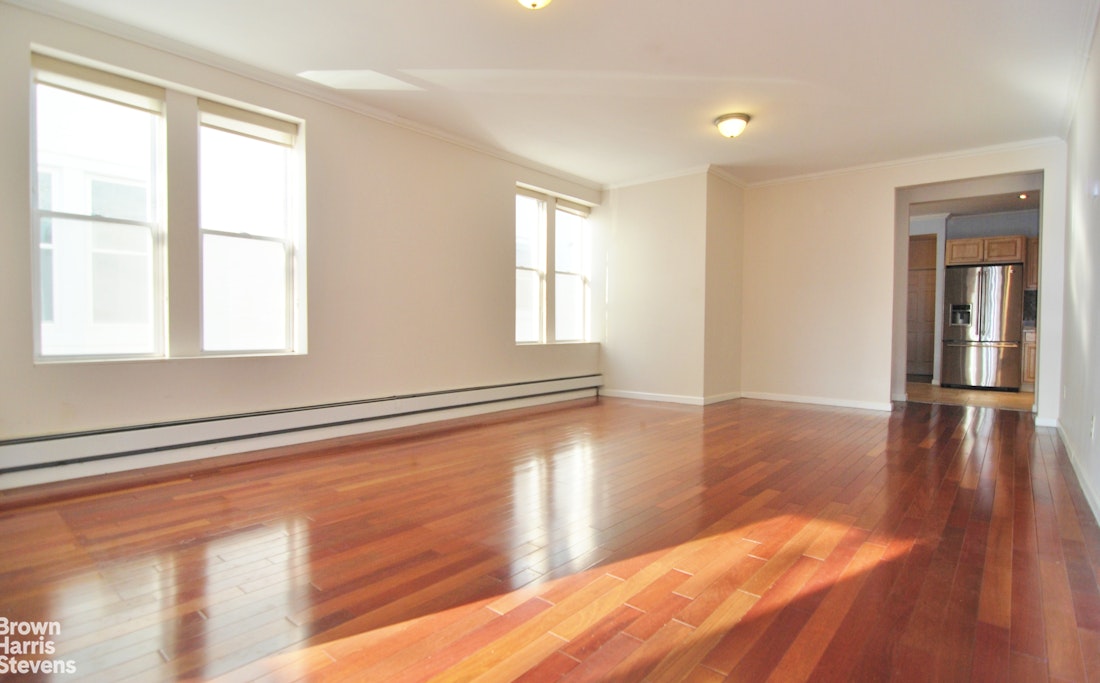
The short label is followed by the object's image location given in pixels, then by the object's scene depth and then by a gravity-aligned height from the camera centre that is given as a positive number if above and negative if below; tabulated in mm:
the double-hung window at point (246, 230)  3939 +758
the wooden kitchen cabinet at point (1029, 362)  8109 -448
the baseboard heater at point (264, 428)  3127 -741
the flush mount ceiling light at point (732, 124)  4785 +1862
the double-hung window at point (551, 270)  6574 +775
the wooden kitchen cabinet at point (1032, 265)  8250 +1039
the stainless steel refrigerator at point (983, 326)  8328 +99
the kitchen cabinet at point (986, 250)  8344 +1314
